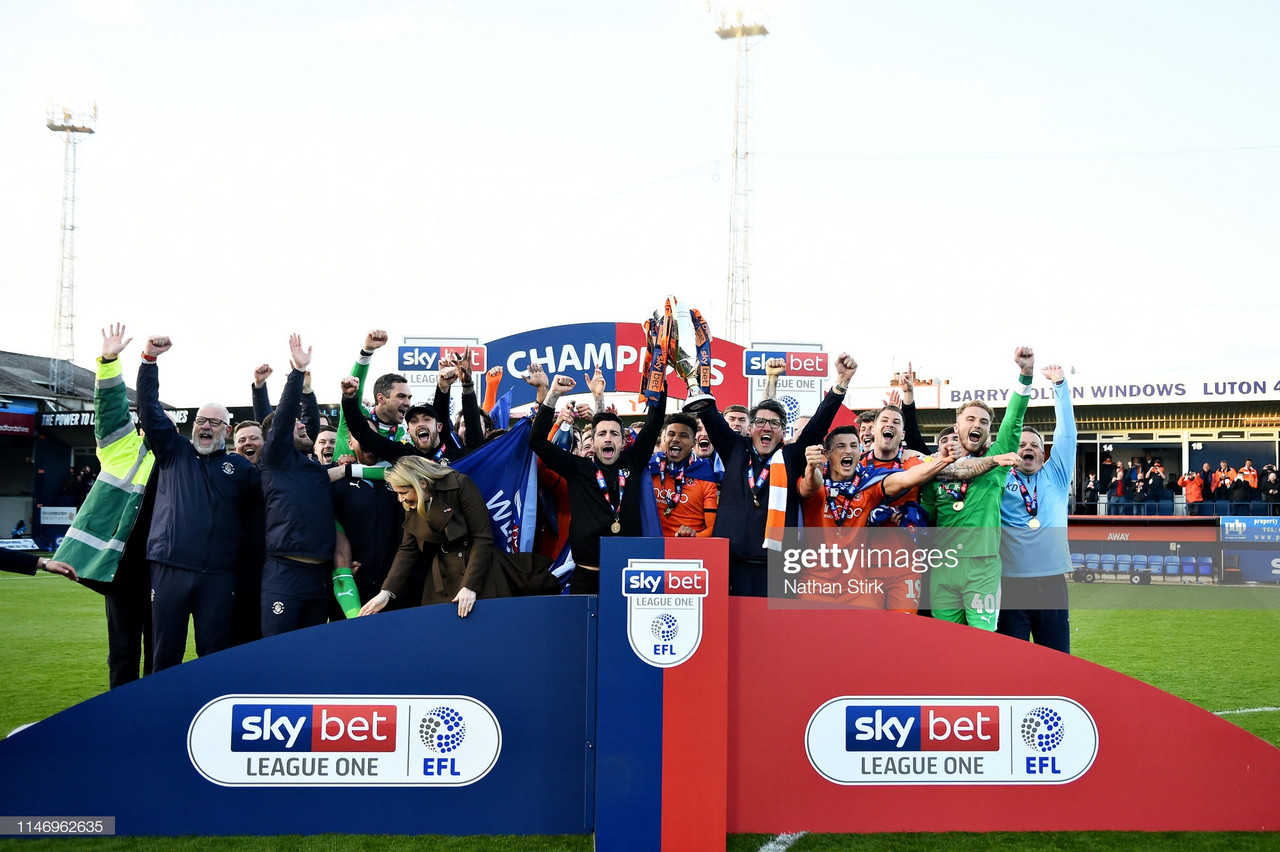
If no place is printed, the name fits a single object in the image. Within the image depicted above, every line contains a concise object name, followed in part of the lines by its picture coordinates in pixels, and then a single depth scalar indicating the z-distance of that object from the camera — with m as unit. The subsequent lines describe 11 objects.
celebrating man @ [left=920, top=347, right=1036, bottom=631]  4.85
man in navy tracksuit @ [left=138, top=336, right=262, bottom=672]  4.74
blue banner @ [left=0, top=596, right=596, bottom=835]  3.78
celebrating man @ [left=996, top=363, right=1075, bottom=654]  5.09
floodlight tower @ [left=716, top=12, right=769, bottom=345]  25.39
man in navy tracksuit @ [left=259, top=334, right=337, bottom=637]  4.75
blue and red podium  3.69
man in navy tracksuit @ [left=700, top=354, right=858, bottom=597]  4.74
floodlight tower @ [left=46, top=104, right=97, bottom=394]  31.22
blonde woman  4.42
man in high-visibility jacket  4.93
